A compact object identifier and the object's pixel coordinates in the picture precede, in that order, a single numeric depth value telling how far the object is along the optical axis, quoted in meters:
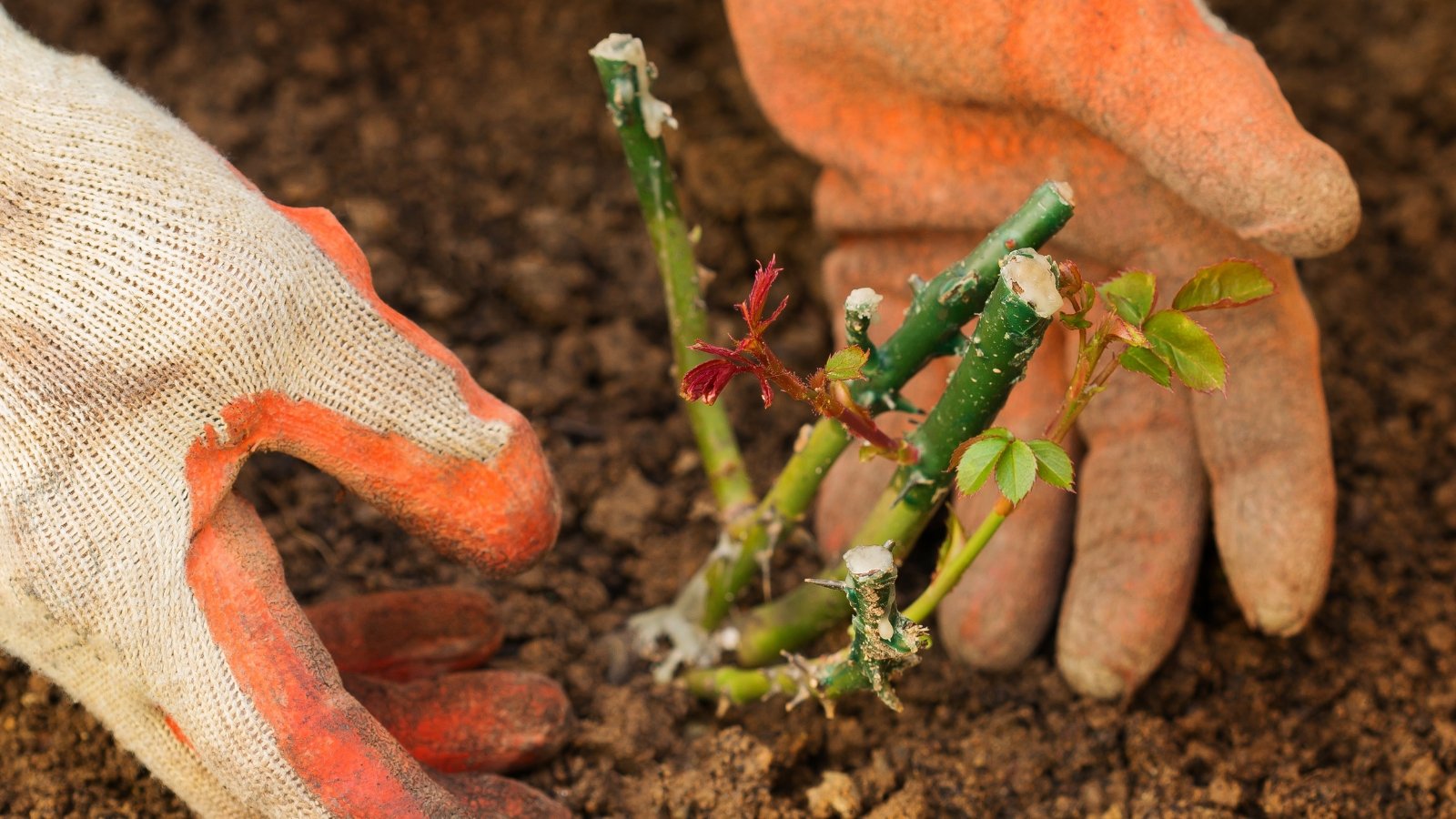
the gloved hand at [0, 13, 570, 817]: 0.74
